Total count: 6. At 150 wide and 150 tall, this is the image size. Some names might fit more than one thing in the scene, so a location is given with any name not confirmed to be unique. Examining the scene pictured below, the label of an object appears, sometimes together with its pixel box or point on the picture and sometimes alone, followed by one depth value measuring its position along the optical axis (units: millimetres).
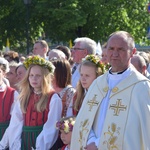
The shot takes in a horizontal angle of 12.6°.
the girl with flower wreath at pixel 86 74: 8529
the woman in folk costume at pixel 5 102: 9347
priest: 6377
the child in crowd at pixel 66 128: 7914
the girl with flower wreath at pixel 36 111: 8432
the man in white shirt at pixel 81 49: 10773
